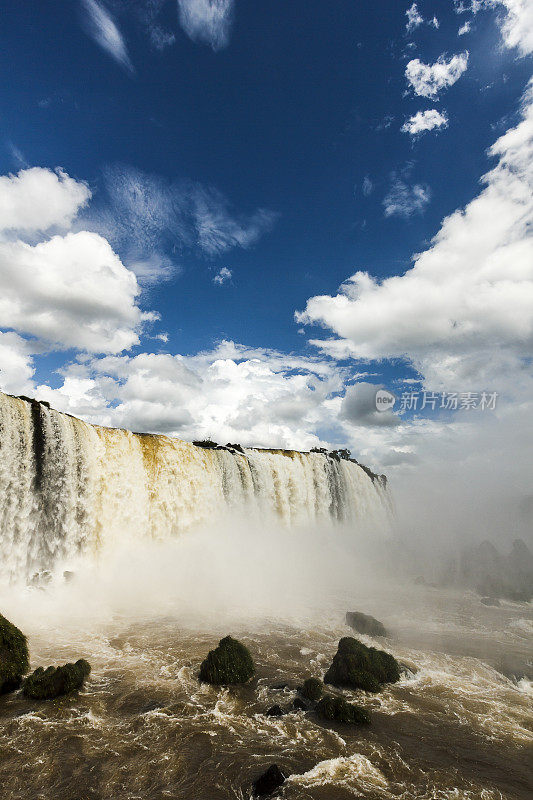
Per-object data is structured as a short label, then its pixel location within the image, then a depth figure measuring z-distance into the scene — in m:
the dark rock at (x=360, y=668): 11.21
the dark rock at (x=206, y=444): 35.62
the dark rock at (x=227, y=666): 11.24
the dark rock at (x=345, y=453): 54.93
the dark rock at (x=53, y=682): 9.66
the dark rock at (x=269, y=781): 6.93
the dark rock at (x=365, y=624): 16.25
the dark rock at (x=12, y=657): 9.89
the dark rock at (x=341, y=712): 9.21
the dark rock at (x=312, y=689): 10.23
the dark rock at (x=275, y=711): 9.54
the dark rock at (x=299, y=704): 9.84
